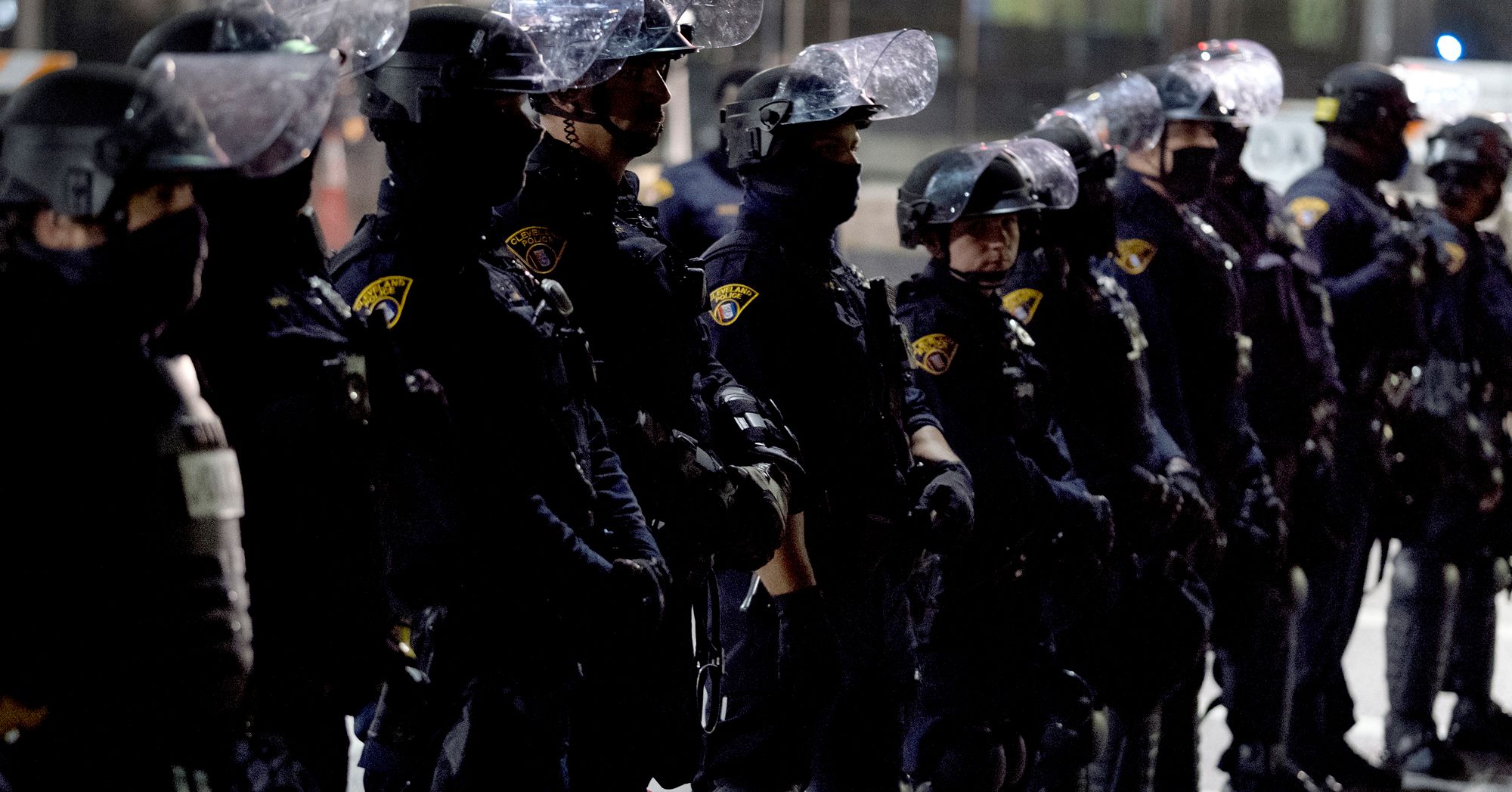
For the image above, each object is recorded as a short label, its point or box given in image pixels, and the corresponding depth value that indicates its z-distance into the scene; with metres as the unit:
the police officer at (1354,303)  13.42
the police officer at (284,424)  5.90
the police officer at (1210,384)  11.59
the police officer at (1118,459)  10.58
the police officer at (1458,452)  14.19
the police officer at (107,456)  5.16
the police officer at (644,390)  7.80
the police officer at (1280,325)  12.54
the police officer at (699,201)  13.77
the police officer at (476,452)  6.84
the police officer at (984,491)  9.73
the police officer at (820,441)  8.79
